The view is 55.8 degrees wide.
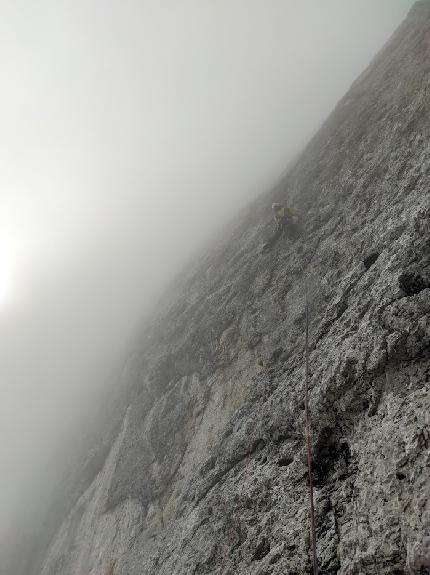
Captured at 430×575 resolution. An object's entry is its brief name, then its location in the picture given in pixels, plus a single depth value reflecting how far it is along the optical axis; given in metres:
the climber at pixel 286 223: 16.17
